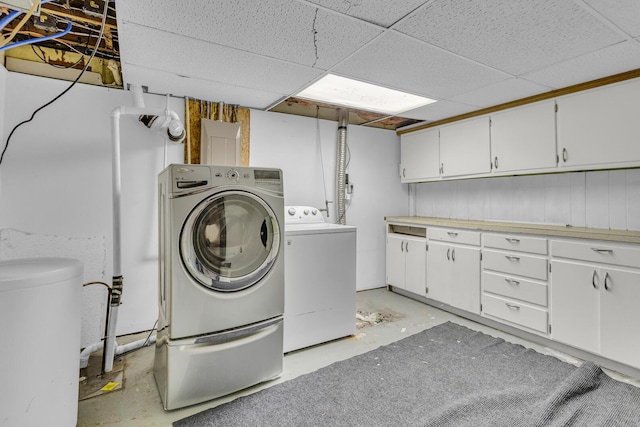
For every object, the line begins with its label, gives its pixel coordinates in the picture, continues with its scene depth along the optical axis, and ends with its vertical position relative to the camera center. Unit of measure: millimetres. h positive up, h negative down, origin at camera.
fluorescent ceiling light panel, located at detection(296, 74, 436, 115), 2828 +1148
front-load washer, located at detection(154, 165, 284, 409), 1778 -425
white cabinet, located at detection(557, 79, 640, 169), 2309 +635
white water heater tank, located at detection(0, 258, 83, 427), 1311 -571
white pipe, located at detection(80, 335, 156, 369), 2242 -1039
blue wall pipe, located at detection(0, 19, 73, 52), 1483 +827
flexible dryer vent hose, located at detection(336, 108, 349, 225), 3688 +498
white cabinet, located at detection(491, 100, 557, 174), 2758 +662
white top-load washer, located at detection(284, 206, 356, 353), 2459 -610
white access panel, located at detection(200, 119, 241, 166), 2871 +647
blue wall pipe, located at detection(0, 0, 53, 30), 1322 +839
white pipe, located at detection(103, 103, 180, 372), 2150 -241
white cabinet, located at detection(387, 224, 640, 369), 2158 -642
